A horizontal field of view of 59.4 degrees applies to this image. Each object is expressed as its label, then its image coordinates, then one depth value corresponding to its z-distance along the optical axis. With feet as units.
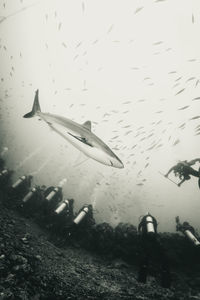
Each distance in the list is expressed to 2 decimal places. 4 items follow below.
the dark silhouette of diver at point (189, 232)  23.89
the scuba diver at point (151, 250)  18.01
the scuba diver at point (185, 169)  30.29
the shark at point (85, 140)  12.00
